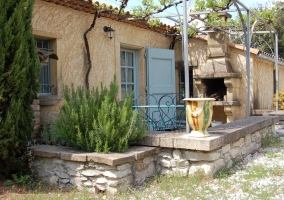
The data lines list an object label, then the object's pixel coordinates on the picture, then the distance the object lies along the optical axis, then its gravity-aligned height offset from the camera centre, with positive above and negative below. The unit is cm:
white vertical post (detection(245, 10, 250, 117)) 662 +85
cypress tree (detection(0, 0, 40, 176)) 402 +26
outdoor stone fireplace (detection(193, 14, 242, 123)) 888 +69
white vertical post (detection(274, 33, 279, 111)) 846 +120
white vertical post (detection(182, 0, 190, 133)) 459 +74
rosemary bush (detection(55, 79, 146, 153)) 416 -25
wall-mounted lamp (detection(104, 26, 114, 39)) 721 +150
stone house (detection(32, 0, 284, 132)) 609 +94
